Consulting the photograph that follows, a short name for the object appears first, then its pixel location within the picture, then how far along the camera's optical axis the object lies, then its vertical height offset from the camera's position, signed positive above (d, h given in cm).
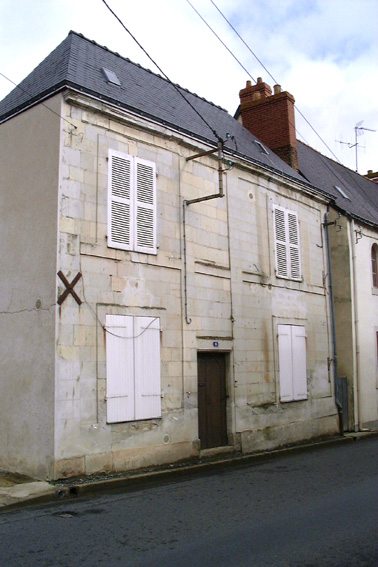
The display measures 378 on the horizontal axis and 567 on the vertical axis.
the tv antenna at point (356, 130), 2559 +1030
